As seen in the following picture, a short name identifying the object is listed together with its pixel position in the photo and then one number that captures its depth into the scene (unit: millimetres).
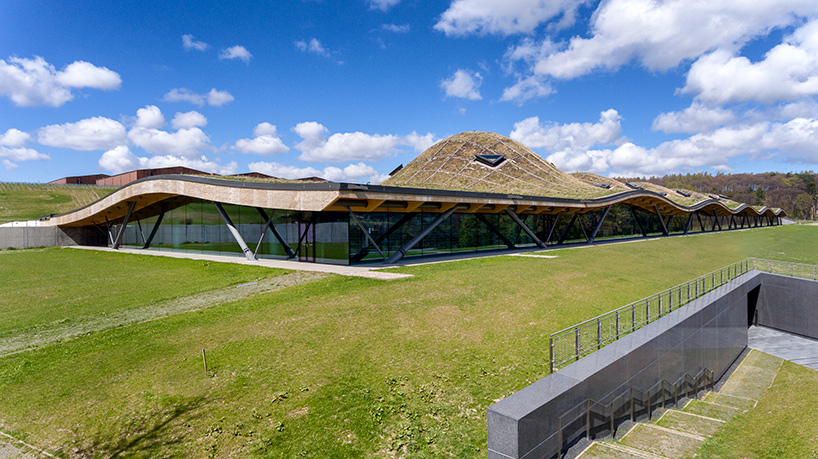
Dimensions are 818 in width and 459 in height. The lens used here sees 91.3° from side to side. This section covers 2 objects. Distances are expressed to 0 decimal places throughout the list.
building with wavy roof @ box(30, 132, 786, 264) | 22094
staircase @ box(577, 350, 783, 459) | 6578
